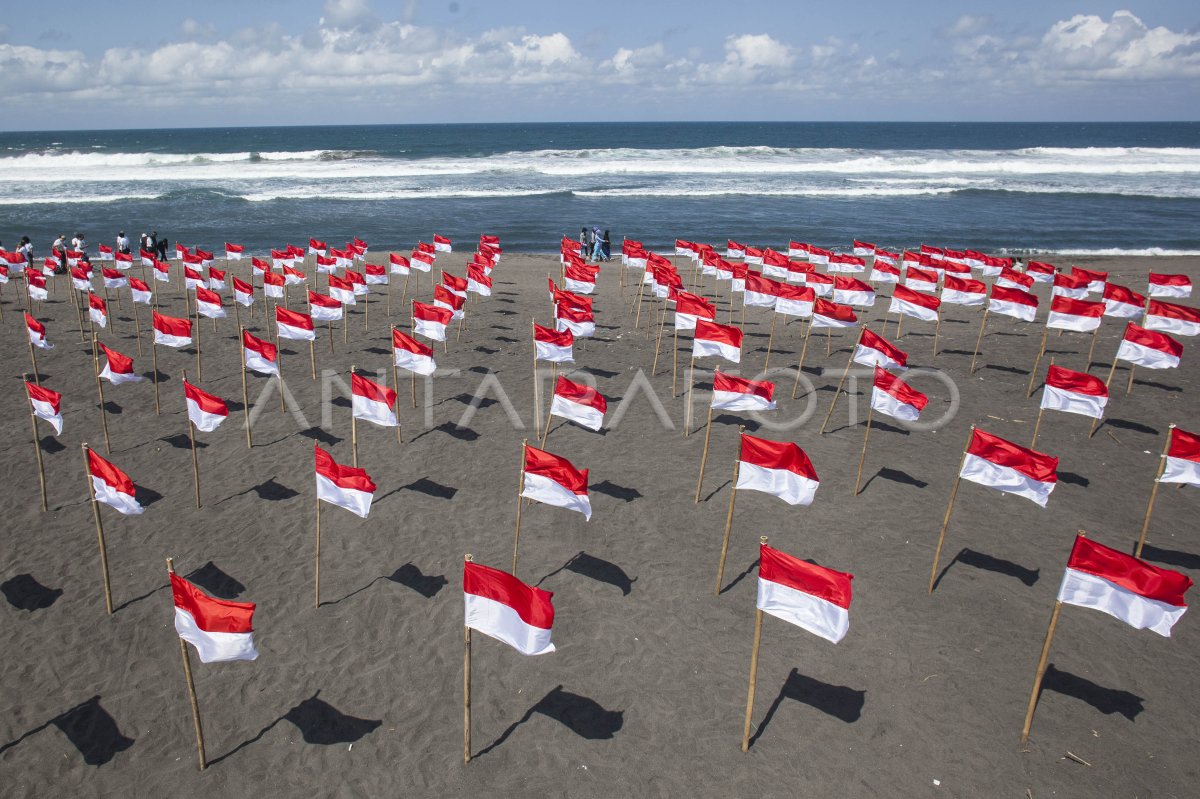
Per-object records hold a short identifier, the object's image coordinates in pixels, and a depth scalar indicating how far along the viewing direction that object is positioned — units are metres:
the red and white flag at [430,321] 15.78
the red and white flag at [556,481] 9.42
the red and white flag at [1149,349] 14.32
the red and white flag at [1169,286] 19.69
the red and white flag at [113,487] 9.34
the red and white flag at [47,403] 11.59
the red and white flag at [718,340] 14.06
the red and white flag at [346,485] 9.59
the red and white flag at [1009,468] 9.38
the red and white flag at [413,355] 14.09
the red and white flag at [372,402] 11.97
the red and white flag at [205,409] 11.88
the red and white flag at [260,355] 13.95
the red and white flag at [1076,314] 16.23
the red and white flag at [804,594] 7.12
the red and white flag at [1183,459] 10.11
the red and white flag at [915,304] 17.33
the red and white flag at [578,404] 11.75
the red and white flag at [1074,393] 12.25
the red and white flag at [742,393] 12.09
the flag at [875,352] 13.45
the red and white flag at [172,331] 15.18
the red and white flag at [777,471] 9.42
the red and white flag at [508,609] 7.01
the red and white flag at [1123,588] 7.02
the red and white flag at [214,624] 6.98
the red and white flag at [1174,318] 16.30
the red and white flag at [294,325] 15.44
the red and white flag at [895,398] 12.12
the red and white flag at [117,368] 13.21
